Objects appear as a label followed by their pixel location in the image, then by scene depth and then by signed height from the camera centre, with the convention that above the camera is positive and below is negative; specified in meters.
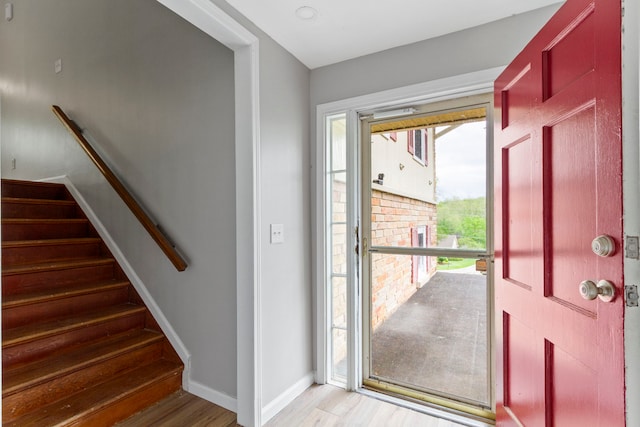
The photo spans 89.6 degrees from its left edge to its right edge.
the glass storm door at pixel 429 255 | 1.97 -0.27
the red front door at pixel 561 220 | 0.93 -0.03
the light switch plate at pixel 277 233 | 1.99 -0.12
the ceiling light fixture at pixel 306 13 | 1.73 +1.10
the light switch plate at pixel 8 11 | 3.76 +2.39
